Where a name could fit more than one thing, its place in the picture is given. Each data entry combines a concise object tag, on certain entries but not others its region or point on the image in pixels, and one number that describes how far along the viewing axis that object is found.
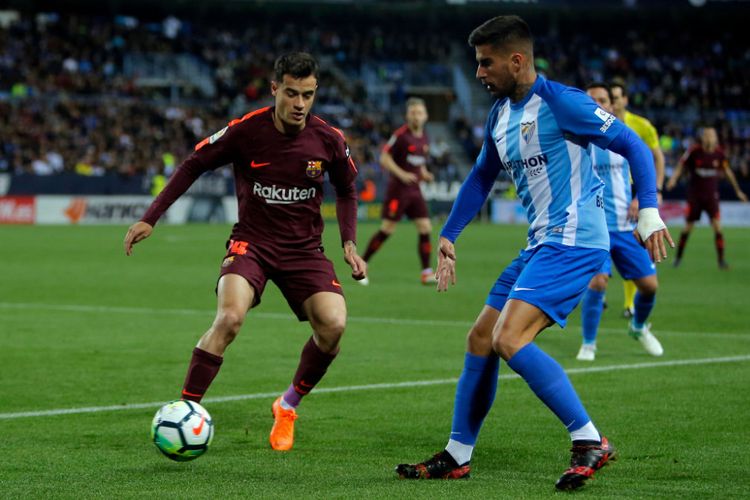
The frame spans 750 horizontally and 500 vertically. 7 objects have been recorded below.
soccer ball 5.93
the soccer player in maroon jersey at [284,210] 6.80
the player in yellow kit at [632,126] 11.28
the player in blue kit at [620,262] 10.31
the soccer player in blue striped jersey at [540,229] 5.67
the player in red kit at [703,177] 21.98
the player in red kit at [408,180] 18.41
